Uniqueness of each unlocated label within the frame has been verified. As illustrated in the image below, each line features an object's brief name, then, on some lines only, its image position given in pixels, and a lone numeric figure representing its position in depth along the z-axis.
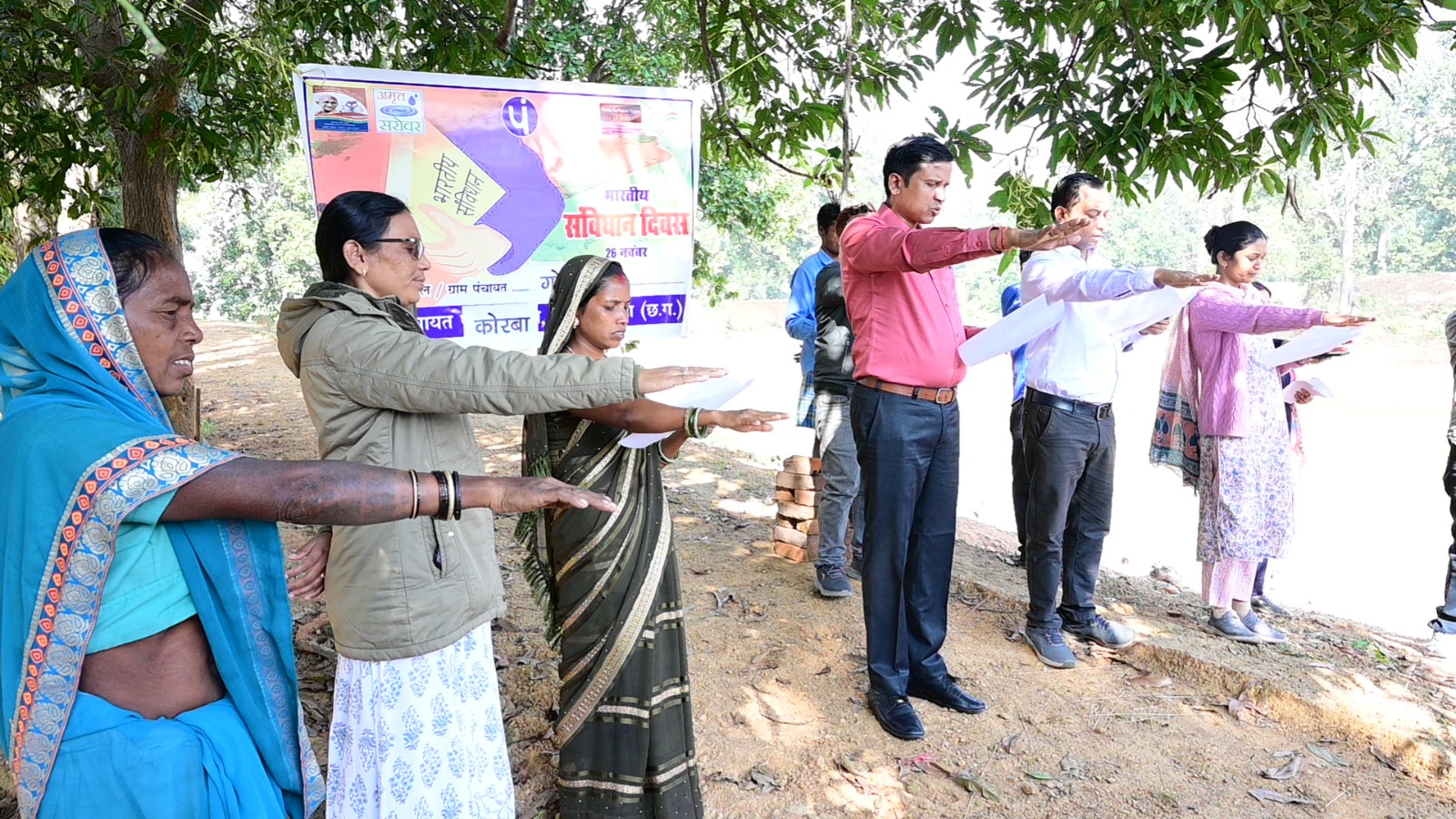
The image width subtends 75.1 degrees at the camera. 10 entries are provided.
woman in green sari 2.54
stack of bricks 5.23
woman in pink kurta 4.14
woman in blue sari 1.32
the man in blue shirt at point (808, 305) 5.11
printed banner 3.43
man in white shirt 3.68
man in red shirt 3.27
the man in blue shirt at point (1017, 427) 5.13
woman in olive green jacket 1.92
